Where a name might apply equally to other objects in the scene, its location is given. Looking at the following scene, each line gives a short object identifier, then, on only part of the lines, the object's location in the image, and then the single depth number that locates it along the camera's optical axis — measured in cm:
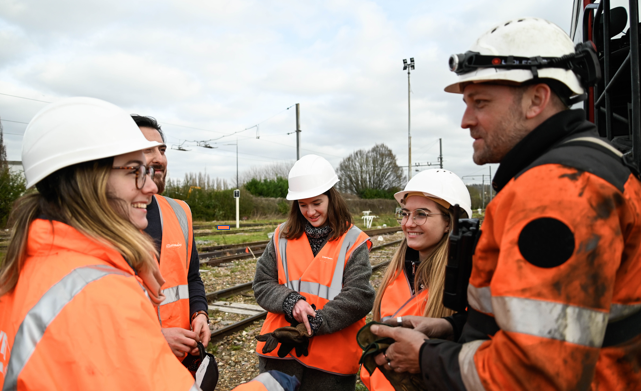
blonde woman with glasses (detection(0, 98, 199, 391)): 117
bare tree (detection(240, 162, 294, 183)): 6084
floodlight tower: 3413
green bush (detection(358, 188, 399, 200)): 5453
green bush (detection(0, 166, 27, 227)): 1947
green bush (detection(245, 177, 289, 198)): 4356
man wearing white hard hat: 112
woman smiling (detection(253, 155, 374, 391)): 291
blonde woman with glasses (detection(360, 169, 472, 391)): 256
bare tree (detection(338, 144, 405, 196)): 5922
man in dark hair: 254
